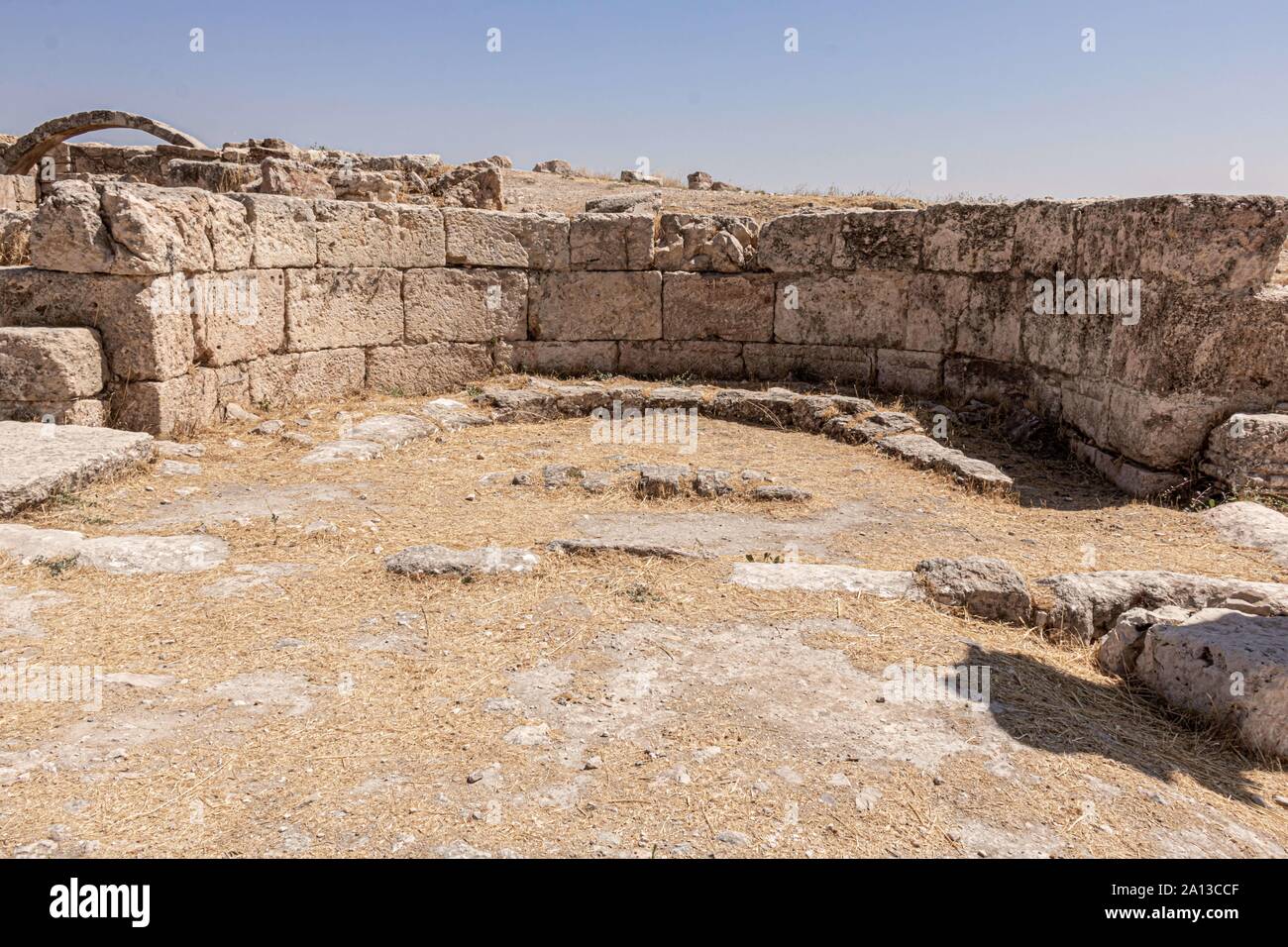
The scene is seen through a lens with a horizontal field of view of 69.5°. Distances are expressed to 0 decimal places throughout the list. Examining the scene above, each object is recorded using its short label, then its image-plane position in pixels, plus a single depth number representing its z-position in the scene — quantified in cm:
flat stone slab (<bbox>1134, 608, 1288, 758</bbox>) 357
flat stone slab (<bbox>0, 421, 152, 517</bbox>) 547
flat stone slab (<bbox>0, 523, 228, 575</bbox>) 482
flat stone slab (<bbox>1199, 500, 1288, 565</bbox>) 555
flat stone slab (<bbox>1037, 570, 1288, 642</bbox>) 464
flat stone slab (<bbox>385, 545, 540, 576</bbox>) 490
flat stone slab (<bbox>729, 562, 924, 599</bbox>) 488
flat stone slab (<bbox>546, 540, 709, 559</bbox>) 523
